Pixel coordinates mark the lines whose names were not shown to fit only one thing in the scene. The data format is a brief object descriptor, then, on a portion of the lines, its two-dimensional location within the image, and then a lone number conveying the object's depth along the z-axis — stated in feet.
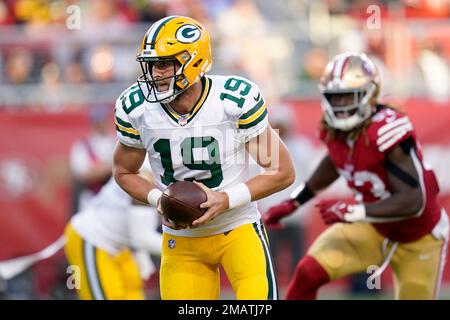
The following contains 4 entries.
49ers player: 35.45
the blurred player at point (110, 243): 40.70
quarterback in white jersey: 30.37
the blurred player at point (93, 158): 50.83
